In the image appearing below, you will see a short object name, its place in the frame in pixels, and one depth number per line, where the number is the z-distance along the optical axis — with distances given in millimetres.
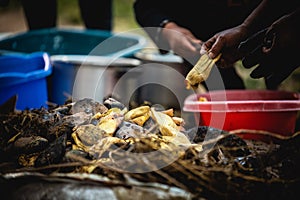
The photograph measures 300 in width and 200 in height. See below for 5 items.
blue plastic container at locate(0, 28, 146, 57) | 3354
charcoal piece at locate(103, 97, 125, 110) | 1667
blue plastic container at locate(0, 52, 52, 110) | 2324
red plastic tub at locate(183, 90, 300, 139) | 2041
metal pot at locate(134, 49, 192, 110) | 3027
